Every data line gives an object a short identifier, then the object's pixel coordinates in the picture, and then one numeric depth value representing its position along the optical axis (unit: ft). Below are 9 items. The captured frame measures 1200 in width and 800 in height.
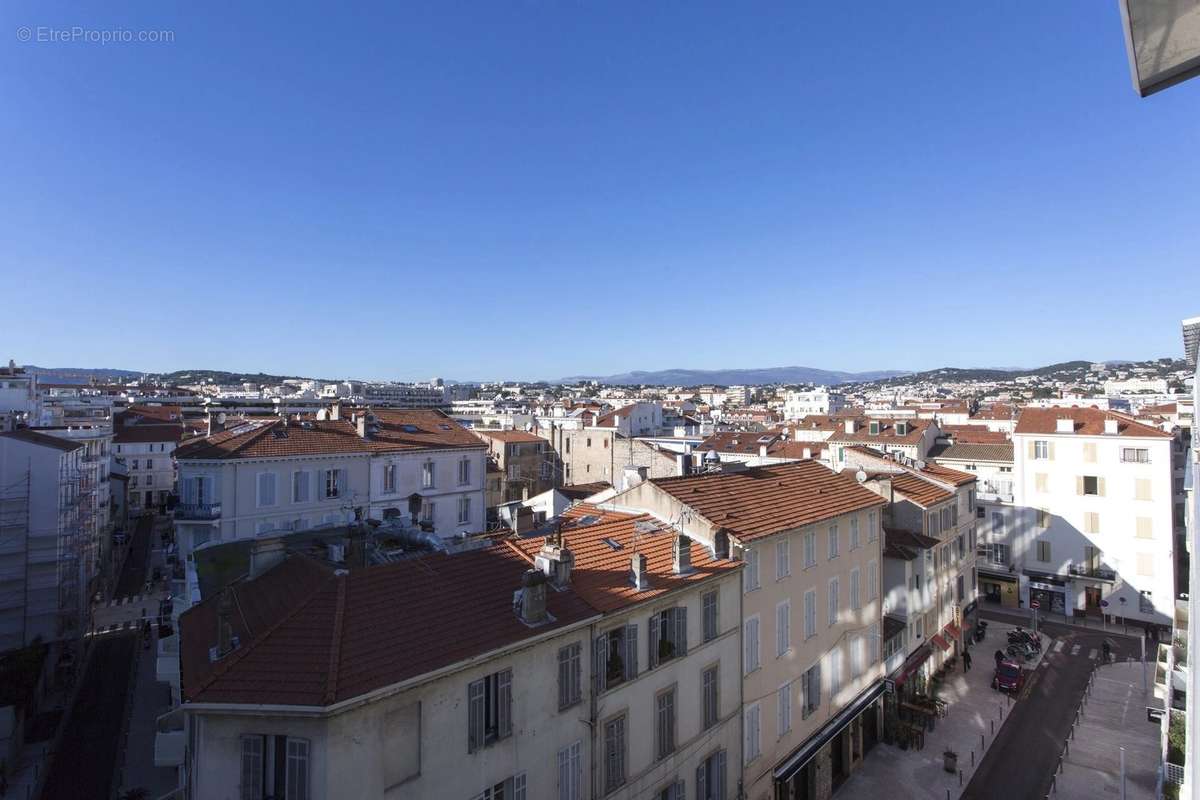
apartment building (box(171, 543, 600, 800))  35.70
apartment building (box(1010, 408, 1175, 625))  132.36
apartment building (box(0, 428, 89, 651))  111.45
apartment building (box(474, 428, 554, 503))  188.24
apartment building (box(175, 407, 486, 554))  102.37
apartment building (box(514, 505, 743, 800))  51.29
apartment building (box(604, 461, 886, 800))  67.05
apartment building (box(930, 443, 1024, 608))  150.51
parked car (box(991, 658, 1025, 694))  105.40
